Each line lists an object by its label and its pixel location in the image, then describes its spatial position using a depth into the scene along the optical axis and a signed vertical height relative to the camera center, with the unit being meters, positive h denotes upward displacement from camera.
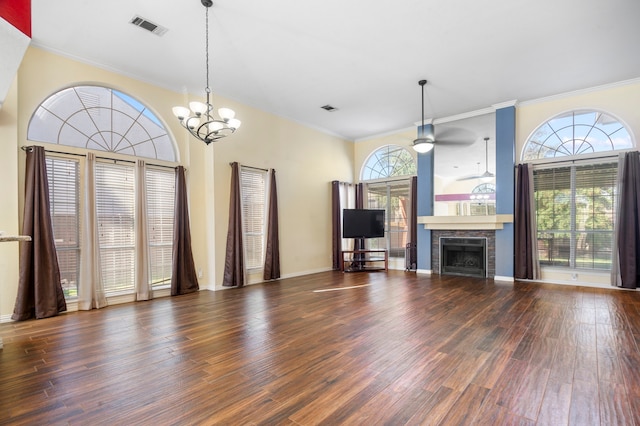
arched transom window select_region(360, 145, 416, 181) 8.10 +1.31
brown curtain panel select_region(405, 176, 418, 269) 7.62 -0.34
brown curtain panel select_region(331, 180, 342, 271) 8.12 -0.37
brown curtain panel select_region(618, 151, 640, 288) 5.24 -0.20
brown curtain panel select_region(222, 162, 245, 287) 5.84 -0.51
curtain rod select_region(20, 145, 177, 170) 3.99 +0.85
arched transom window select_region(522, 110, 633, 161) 5.60 +1.40
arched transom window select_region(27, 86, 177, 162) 4.31 +1.37
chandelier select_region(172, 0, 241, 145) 3.62 +1.14
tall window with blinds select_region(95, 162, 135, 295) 4.66 -0.12
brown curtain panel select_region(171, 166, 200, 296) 5.29 -0.55
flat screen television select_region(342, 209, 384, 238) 7.79 -0.24
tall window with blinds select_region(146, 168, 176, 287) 5.18 -0.08
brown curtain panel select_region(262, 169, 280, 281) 6.53 -0.55
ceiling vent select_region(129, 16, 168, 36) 3.70 +2.28
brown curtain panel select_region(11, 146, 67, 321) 3.91 -0.46
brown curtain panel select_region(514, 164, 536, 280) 6.16 -0.34
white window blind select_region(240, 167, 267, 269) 6.31 +0.05
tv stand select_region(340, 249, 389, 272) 7.76 -1.22
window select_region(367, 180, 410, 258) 8.08 +0.08
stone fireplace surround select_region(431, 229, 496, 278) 6.56 -0.64
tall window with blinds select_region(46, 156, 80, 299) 4.27 +0.00
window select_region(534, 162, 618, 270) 5.68 -0.05
